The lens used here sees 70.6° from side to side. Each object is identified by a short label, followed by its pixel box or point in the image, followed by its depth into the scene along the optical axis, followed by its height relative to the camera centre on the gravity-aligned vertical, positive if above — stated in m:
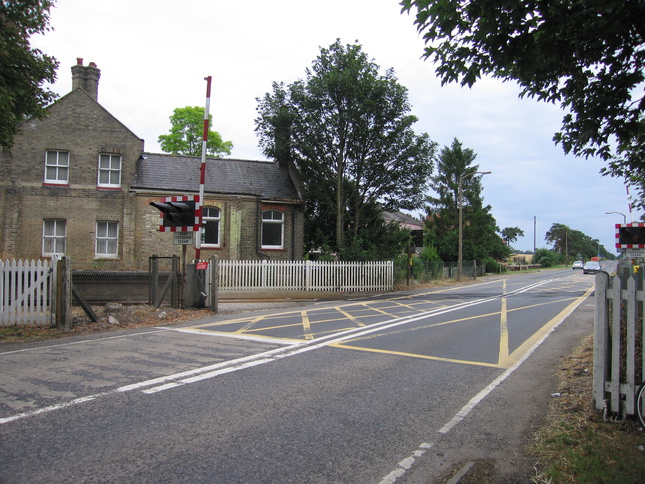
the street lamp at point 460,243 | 32.98 +0.74
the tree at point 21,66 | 9.16 +4.25
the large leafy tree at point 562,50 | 4.55 +2.24
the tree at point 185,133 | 40.97 +10.66
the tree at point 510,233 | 98.44 +4.60
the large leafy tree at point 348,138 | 22.69 +5.98
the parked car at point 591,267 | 50.19 -1.32
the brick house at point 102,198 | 21.03 +2.59
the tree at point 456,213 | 48.28 +4.44
